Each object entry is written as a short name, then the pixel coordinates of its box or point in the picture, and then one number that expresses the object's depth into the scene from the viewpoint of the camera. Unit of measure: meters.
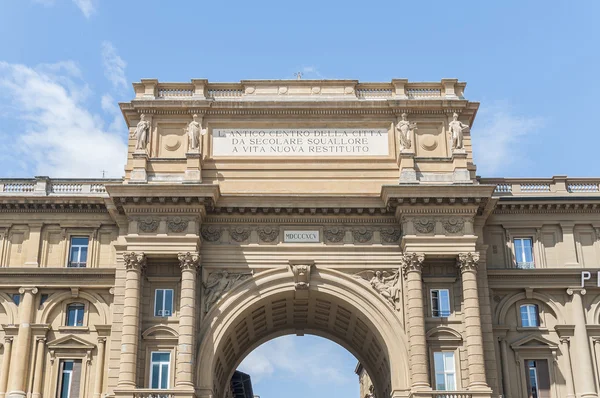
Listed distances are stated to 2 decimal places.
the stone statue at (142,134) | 40.42
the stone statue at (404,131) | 40.44
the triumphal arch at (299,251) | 37.88
